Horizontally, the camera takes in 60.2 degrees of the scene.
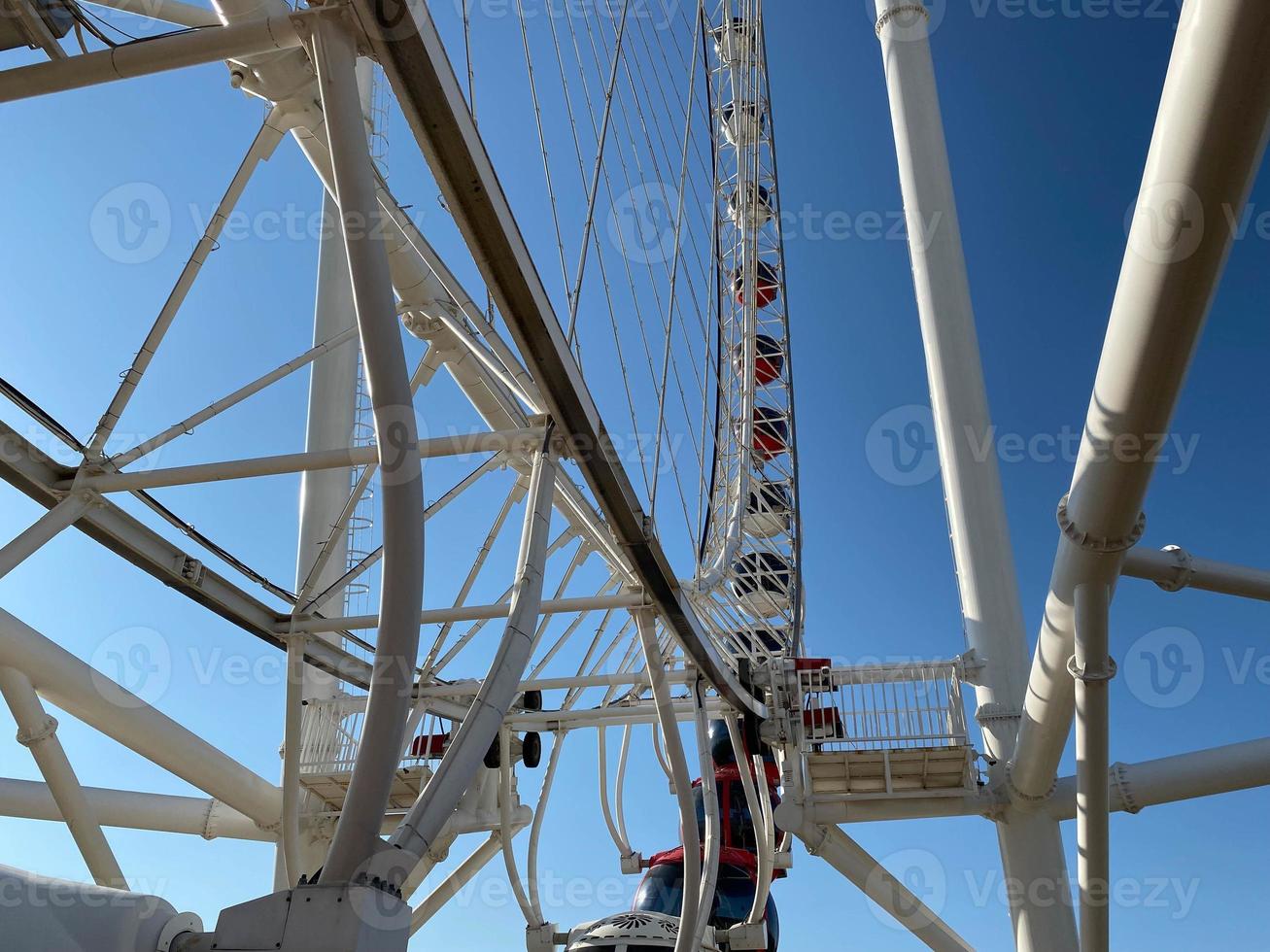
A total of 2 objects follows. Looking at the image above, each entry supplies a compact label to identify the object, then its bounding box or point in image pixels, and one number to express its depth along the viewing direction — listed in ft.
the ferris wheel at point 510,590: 17.39
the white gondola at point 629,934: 44.98
